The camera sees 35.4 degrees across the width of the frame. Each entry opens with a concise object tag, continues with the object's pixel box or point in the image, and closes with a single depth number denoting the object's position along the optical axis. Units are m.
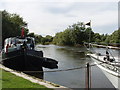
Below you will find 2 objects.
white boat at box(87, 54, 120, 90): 9.78
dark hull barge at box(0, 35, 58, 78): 17.47
